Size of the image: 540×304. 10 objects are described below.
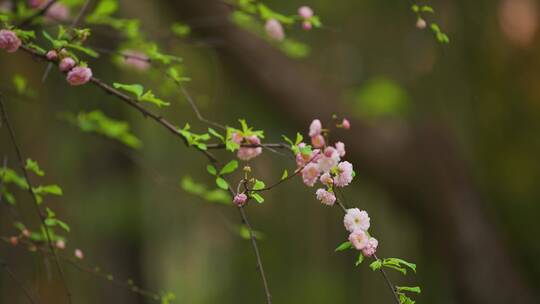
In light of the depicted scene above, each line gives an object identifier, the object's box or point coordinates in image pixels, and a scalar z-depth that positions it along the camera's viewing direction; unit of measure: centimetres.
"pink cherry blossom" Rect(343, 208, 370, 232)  295
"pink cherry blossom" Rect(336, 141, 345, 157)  295
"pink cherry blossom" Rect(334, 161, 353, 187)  294
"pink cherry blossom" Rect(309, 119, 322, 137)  293
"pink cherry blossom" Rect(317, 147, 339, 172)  291
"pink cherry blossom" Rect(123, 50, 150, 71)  352
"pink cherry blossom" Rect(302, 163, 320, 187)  293
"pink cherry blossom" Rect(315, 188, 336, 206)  295
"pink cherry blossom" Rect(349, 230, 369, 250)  295
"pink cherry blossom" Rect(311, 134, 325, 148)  292
